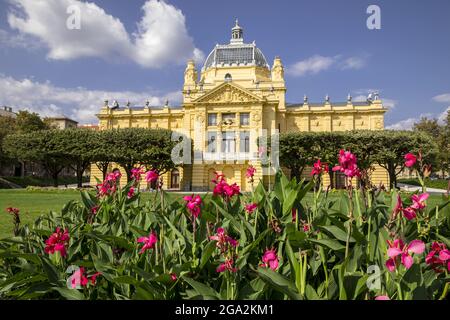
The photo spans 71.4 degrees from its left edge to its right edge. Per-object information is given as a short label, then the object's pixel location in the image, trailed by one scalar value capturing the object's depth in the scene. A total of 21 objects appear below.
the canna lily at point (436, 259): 2.12
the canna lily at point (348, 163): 2.66
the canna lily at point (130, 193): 4.68
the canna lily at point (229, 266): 2.14
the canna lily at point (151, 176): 3.58
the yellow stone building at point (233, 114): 46.06
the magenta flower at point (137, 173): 4.53
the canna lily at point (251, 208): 3.45
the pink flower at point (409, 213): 2.52
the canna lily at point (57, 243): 2.54
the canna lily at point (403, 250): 1.79
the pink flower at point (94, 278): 2.40
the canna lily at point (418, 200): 2.54
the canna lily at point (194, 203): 2.79
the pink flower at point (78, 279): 2.27
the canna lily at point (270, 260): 2.28
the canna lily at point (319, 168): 3.69
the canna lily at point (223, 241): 2.26
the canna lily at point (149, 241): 2.38
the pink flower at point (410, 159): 2.72
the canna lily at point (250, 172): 4.02
